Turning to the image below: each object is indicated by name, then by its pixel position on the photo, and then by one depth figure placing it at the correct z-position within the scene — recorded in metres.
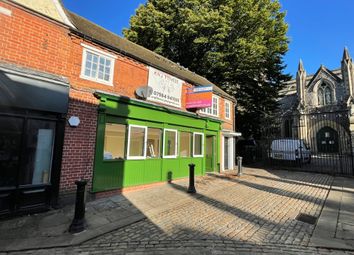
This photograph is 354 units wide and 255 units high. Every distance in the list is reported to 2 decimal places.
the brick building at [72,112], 5.48
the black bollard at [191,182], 8.21
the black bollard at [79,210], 4.64
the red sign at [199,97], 10.61
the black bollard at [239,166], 12.82
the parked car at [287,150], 17.02
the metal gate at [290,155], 15.71
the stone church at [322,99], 31.61
